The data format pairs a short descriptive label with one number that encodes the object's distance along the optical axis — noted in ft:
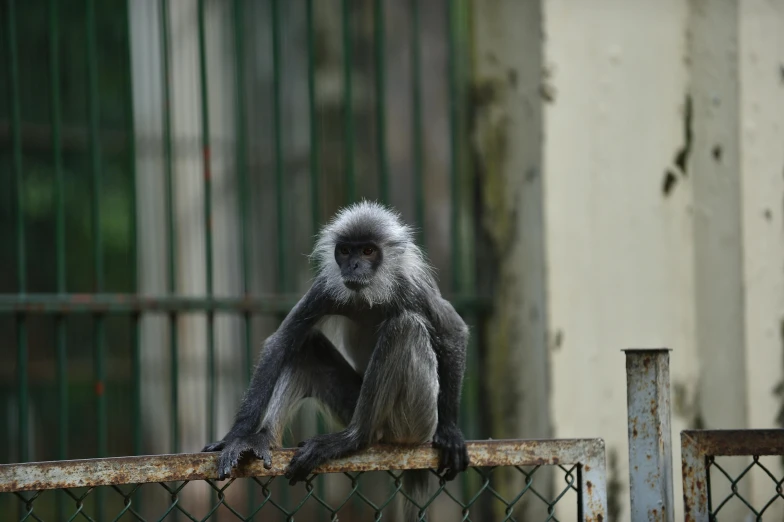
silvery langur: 21.33
